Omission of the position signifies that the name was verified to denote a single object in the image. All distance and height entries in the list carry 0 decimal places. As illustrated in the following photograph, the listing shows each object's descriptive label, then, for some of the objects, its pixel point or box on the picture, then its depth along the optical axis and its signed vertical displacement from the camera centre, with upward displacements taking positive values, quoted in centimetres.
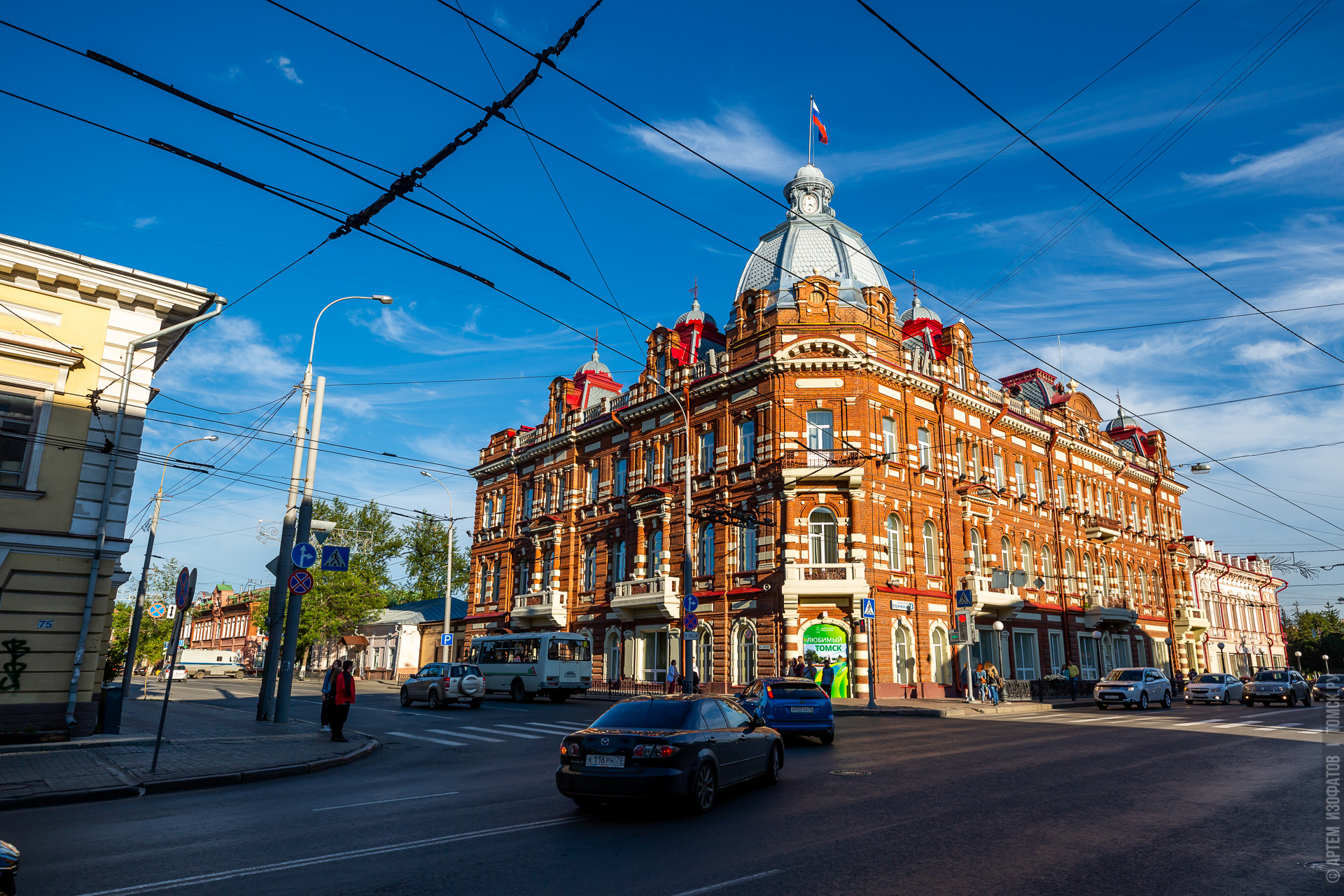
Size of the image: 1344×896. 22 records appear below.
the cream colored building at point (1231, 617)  5766 +264
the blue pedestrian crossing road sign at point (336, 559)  2100 +182
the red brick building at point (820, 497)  3228 +654
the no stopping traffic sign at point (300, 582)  1934 +110
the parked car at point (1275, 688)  3428 -154
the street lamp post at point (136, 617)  2724 +32
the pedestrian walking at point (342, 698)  1756 -146
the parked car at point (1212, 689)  3584 -170
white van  6388 -278
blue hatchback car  1722 -141
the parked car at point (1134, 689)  3072 -153
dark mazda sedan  901 -132
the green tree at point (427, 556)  7644 +700
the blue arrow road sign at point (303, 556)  2008 +177
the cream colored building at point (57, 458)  1630 +341
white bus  3381 -131
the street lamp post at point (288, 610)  2066 +48
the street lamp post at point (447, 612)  4219 +106
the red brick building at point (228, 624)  8288 +31
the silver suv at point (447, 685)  3016 -194
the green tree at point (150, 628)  7100 -22
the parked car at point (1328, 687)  3903 -165
